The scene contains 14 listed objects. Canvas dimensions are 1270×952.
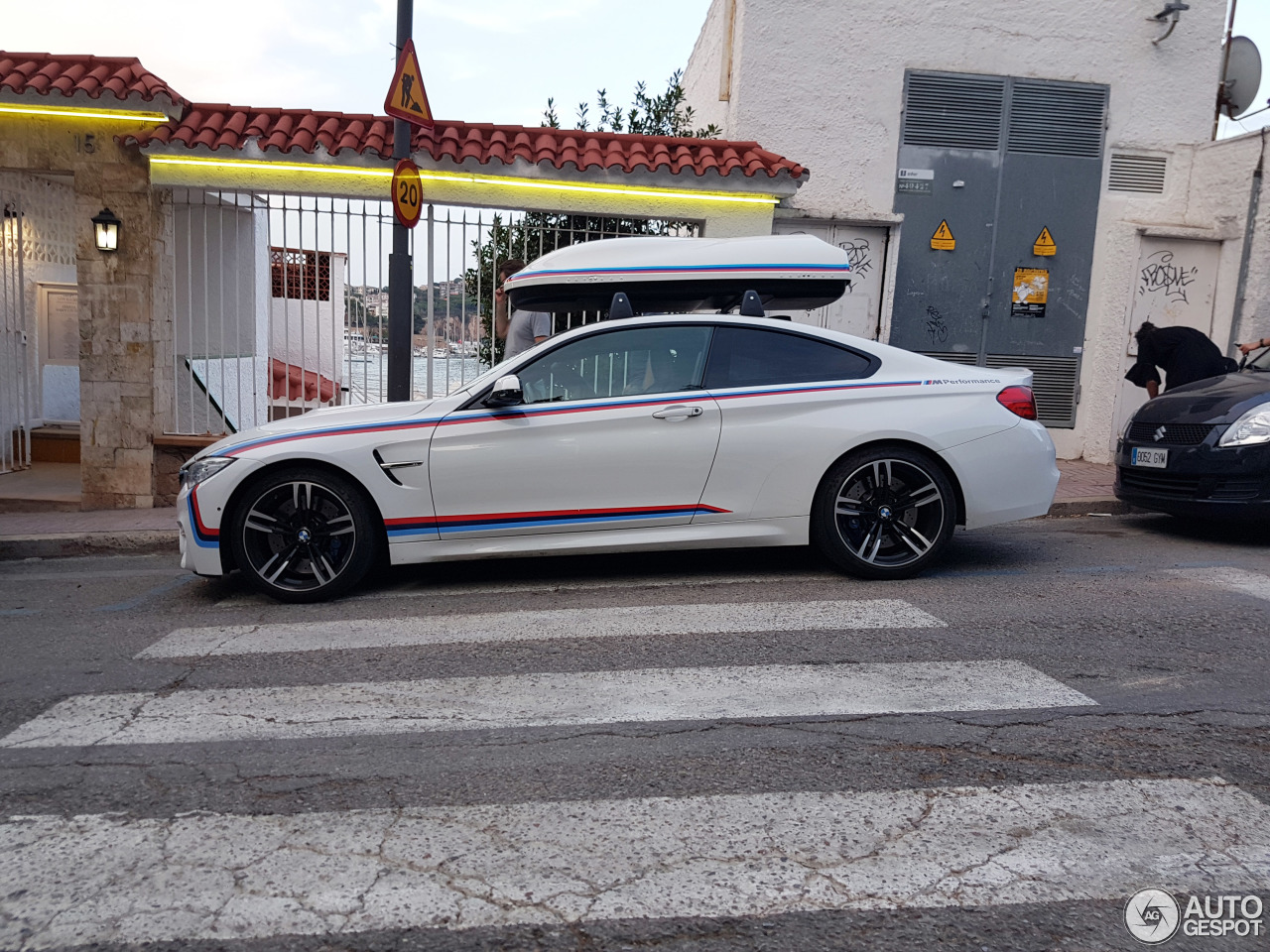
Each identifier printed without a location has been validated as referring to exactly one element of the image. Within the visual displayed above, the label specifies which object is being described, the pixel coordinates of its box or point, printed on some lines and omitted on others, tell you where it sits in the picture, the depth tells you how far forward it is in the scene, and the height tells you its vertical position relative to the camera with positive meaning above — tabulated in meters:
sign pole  8.09 +0.11
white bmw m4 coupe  5.59 -0.75
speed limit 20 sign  7.80 +0.96
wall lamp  9.30 +0.66
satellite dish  11.87 +3.36
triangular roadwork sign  7.50 +1.67
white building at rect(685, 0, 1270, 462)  11.23 +2.11
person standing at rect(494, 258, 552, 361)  8.23 -0.06
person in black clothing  8.95 +0.00
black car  6.83 -0.65
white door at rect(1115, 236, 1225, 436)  11.50 +0.78
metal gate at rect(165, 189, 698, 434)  9.77 +0.25
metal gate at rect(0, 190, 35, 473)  10.38 -0.56
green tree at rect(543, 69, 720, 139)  12.41 +2.66
